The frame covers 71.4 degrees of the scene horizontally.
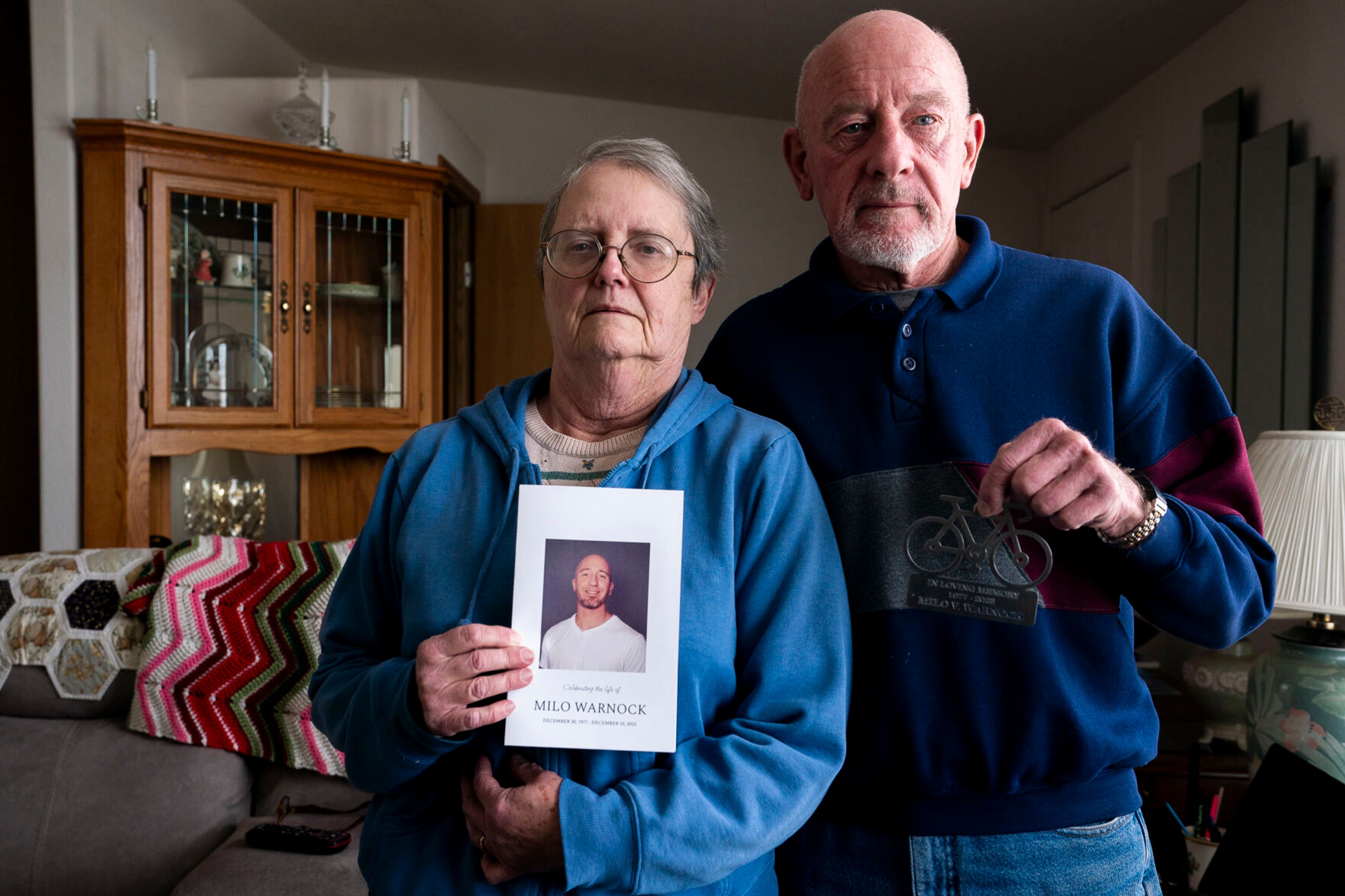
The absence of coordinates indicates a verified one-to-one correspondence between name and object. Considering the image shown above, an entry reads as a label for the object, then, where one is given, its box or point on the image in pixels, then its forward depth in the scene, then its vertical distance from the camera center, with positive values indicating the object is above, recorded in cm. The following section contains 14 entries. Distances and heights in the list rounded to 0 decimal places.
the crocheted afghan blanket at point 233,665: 211 -55
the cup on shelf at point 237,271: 329 +54
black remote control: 191 -86
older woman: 87 -20
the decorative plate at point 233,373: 321 +17
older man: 98 -10
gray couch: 201 -84
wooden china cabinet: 302 +39
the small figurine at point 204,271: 323 +52
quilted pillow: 215 -48
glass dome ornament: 342 +112
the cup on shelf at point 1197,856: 175 -80
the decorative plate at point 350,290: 348 +50
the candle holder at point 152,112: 300 +100
